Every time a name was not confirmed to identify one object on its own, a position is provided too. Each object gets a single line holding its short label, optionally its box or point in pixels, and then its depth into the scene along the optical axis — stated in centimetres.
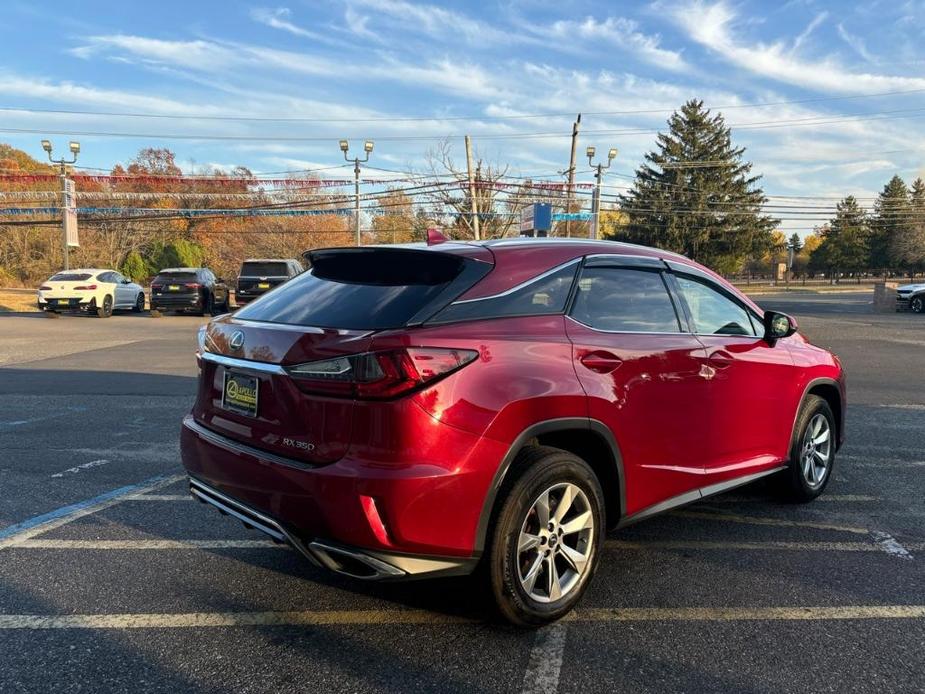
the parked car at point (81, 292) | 2198
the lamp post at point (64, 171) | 3156
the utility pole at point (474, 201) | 3378
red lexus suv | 255
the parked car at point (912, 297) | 2459
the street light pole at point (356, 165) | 3650
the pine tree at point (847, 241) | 7619
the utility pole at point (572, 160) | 3791
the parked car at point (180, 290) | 2322
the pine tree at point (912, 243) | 6875
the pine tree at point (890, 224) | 7138
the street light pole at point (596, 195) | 3097
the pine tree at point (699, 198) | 5878
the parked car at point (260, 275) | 2200
